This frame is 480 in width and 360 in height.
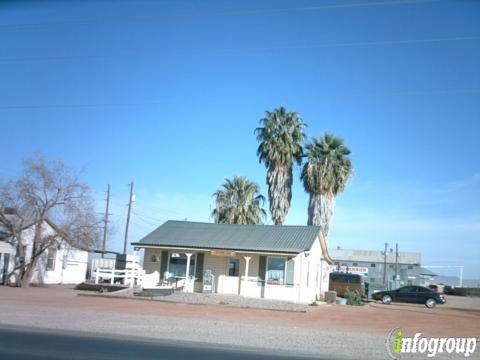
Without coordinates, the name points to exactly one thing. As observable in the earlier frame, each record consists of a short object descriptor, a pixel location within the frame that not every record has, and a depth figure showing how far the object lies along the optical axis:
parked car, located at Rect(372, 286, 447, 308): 36.76
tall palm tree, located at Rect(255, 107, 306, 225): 42.16
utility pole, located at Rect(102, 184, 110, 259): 47.88
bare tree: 35.03
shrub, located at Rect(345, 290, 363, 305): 32.94
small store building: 32.12
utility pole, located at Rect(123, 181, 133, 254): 51.78
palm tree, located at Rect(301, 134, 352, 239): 41.06
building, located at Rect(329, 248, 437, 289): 93.10
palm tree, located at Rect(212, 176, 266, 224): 45.88
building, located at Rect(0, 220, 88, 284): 36.59
